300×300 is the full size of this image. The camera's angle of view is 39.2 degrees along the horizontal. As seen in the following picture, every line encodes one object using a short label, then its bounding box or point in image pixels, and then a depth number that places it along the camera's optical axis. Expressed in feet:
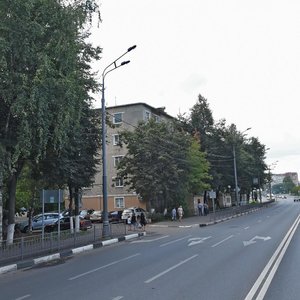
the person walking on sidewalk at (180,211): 135.38
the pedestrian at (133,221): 103.17
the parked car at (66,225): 101.66
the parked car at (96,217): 143.95
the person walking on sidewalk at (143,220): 100.83
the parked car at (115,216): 141.60
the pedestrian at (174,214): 136.46
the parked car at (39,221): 108.68
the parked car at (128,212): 130.11
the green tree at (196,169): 153.46
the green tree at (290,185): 648.58
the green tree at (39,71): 48.32
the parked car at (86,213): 140.57
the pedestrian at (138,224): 105.40
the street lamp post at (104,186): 77.05
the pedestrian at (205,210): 175.35
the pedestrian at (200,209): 171.83
